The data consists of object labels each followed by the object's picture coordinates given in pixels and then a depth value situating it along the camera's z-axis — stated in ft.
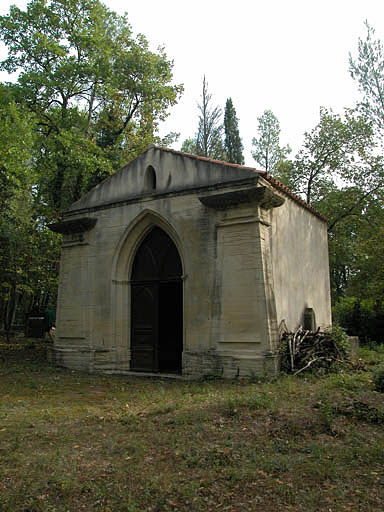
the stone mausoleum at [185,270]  34.14
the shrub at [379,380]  25.45
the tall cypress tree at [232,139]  114.73
